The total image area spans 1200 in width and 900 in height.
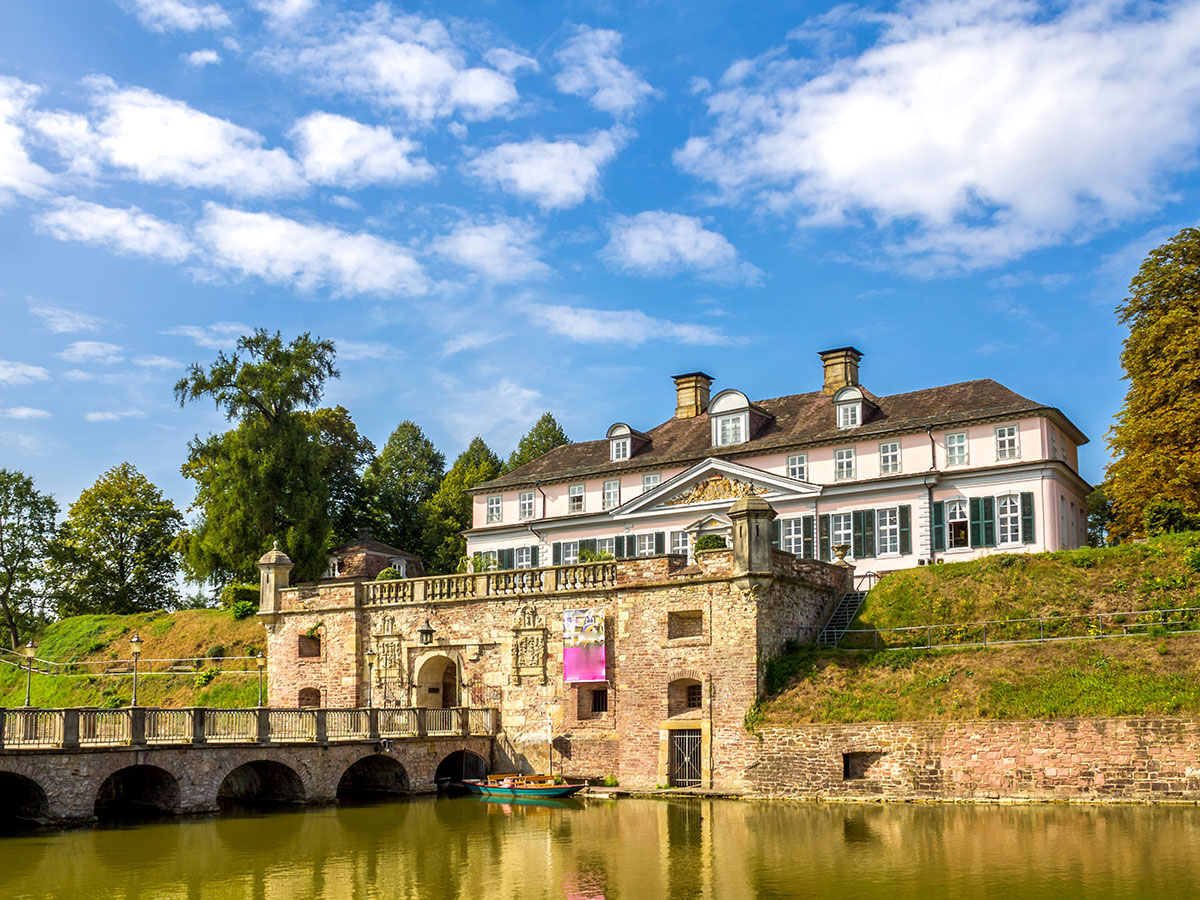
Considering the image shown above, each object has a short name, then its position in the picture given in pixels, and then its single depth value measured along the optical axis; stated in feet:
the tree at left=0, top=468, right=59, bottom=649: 213.66
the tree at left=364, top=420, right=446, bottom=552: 238.27
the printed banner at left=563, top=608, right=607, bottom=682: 120.06
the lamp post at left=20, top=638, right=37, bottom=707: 190.53
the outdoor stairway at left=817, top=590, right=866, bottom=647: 120.47
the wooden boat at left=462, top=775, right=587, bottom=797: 106.83
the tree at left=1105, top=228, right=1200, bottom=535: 134.31
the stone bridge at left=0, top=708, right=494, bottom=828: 91.40
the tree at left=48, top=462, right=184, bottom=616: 212.23
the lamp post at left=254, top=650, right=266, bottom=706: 152.66
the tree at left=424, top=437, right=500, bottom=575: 227.40
